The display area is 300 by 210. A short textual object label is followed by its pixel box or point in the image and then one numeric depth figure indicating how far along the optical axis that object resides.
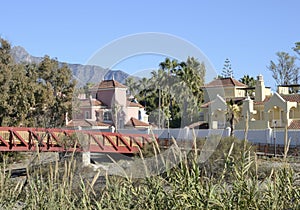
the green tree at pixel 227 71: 67.92
